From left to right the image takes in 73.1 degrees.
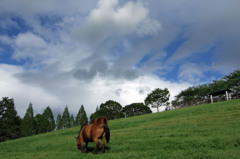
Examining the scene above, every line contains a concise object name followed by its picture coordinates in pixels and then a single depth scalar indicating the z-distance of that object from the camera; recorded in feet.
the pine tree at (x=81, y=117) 339.87
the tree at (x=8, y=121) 195.62
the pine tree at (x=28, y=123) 270.05
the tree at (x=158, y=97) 274.36
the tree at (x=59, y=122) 320.95
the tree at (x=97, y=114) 322.59
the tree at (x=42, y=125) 285.02
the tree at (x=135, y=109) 362.39
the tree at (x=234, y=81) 244.59
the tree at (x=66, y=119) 327.26
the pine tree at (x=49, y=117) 295.69
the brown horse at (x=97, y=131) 26.91
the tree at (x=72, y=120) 349.43
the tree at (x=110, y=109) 322.14
